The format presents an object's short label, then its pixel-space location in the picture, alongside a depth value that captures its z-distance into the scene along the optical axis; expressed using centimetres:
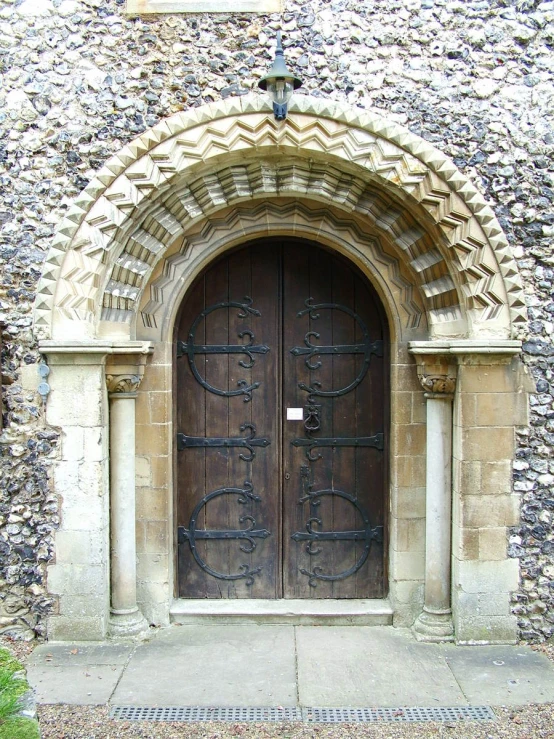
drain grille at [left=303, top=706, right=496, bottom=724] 372
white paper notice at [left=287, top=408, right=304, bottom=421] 497
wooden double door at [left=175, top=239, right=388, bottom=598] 496
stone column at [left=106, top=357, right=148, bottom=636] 461
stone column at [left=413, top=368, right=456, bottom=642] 462
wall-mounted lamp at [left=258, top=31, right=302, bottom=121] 406
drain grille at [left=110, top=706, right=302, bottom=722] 371
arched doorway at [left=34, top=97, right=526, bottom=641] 430
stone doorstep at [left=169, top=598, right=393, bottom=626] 479
